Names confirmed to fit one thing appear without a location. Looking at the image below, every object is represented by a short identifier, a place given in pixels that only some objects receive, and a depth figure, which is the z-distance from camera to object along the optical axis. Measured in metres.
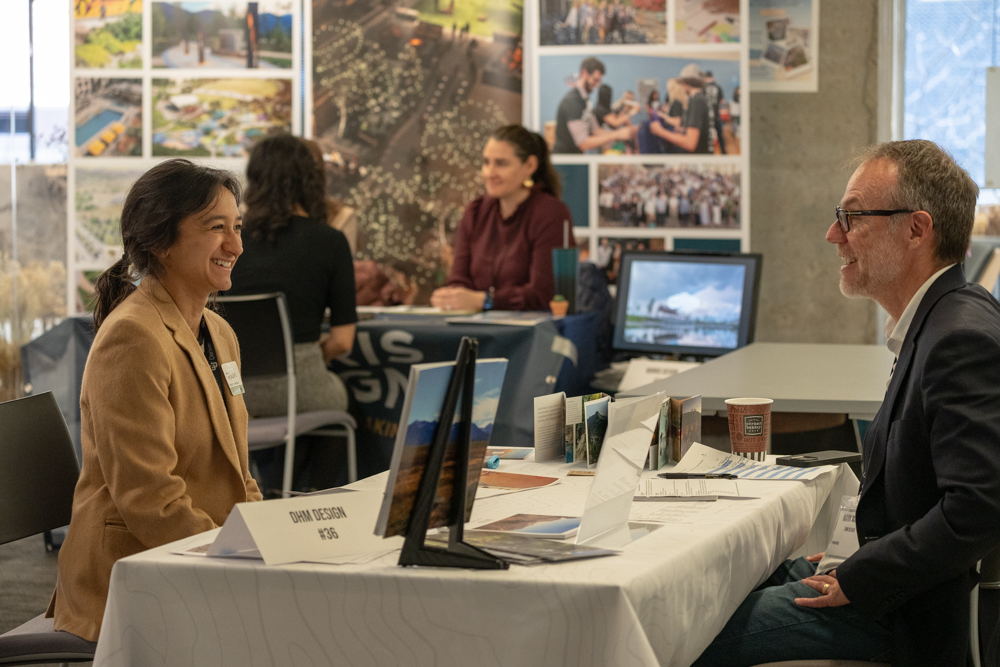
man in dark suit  4.37
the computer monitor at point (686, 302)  7.57
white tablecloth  4.12
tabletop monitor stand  4.16
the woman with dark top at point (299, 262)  6.74
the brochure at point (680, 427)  4.92
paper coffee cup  4.98
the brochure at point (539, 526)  4.34
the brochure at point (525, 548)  4.21
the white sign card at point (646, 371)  7.40
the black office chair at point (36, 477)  4.72
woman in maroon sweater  7.79
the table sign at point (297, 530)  4.20
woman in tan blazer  4.64
